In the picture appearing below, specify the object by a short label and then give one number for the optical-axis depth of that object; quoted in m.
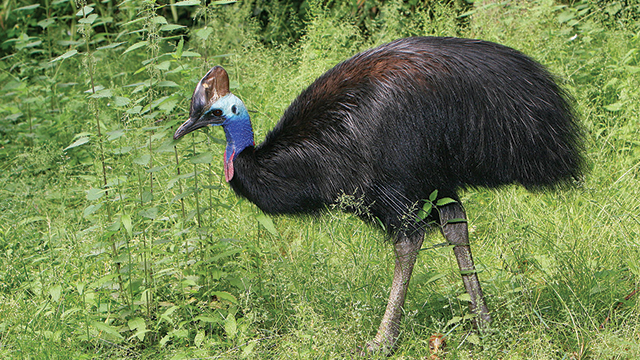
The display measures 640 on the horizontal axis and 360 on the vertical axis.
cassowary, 5.50
